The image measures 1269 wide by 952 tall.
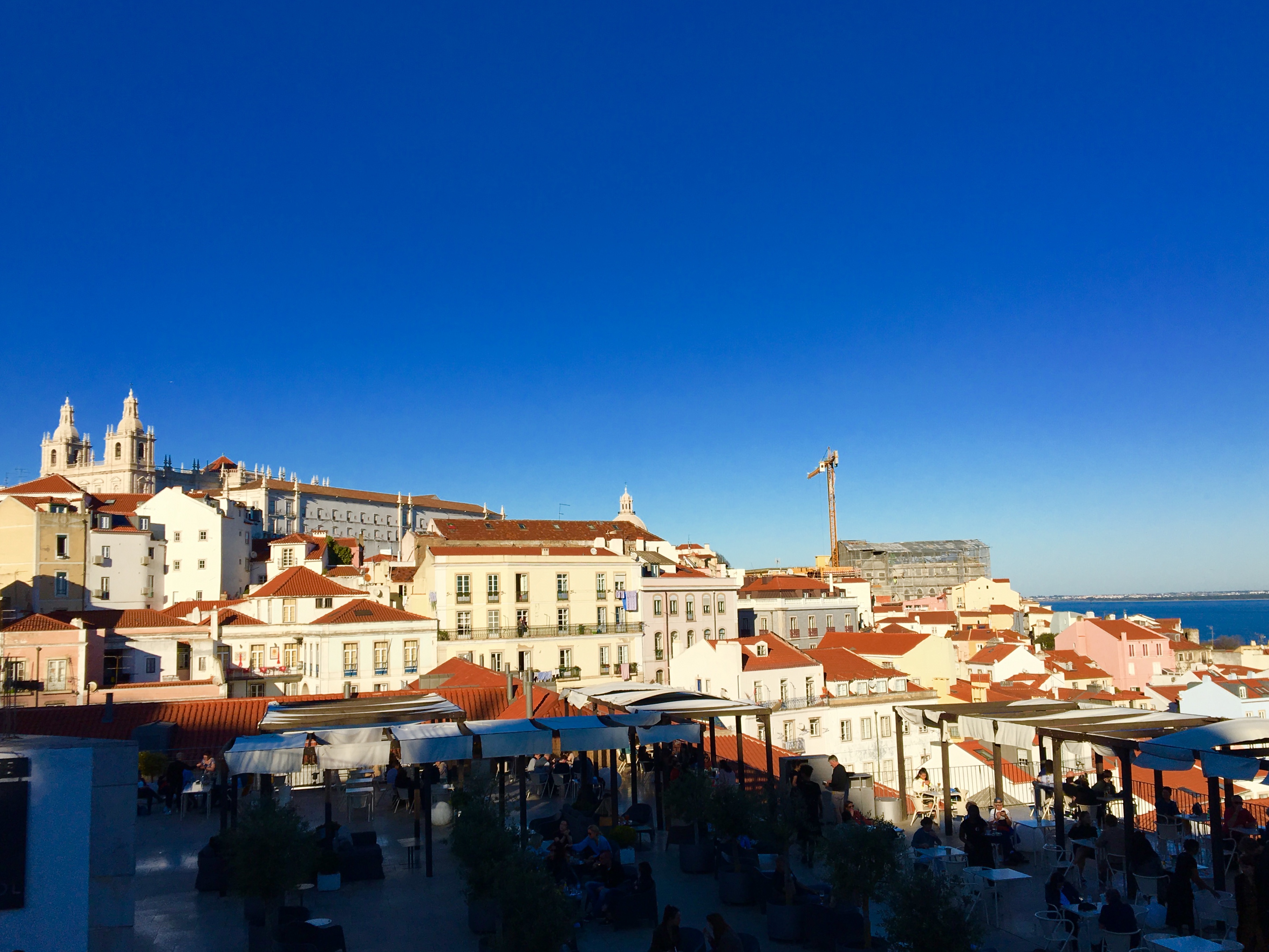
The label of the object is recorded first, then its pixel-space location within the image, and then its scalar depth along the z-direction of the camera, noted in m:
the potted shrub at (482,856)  10.09
